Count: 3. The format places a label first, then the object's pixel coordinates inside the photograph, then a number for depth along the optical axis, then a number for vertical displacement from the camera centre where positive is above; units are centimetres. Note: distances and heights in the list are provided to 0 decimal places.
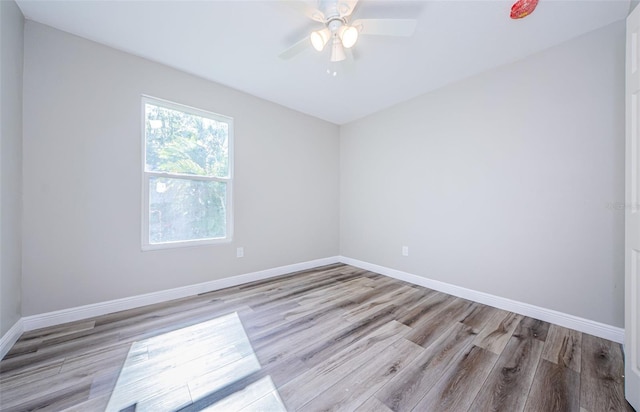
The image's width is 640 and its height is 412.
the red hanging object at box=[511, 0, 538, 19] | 161 +140
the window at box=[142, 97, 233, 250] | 238 +32
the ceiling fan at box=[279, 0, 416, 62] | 155 +126
